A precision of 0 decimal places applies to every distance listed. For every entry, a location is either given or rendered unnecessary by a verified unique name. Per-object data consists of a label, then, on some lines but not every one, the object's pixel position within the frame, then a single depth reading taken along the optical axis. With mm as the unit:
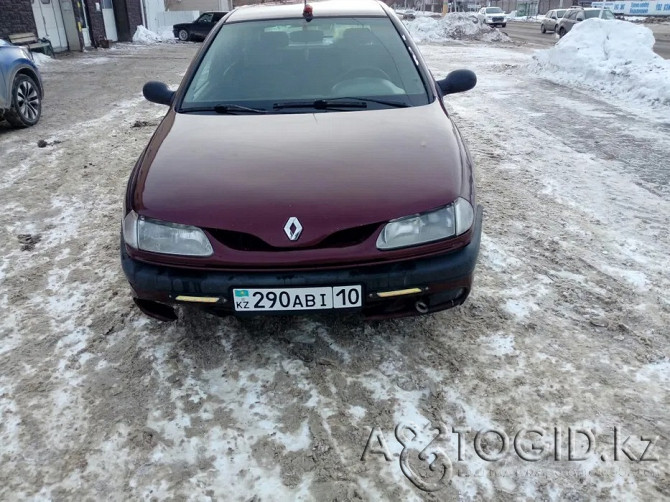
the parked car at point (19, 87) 6262
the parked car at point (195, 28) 24781
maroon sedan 2162
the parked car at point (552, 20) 29894
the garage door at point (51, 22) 15820
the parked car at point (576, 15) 25031
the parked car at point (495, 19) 32753
